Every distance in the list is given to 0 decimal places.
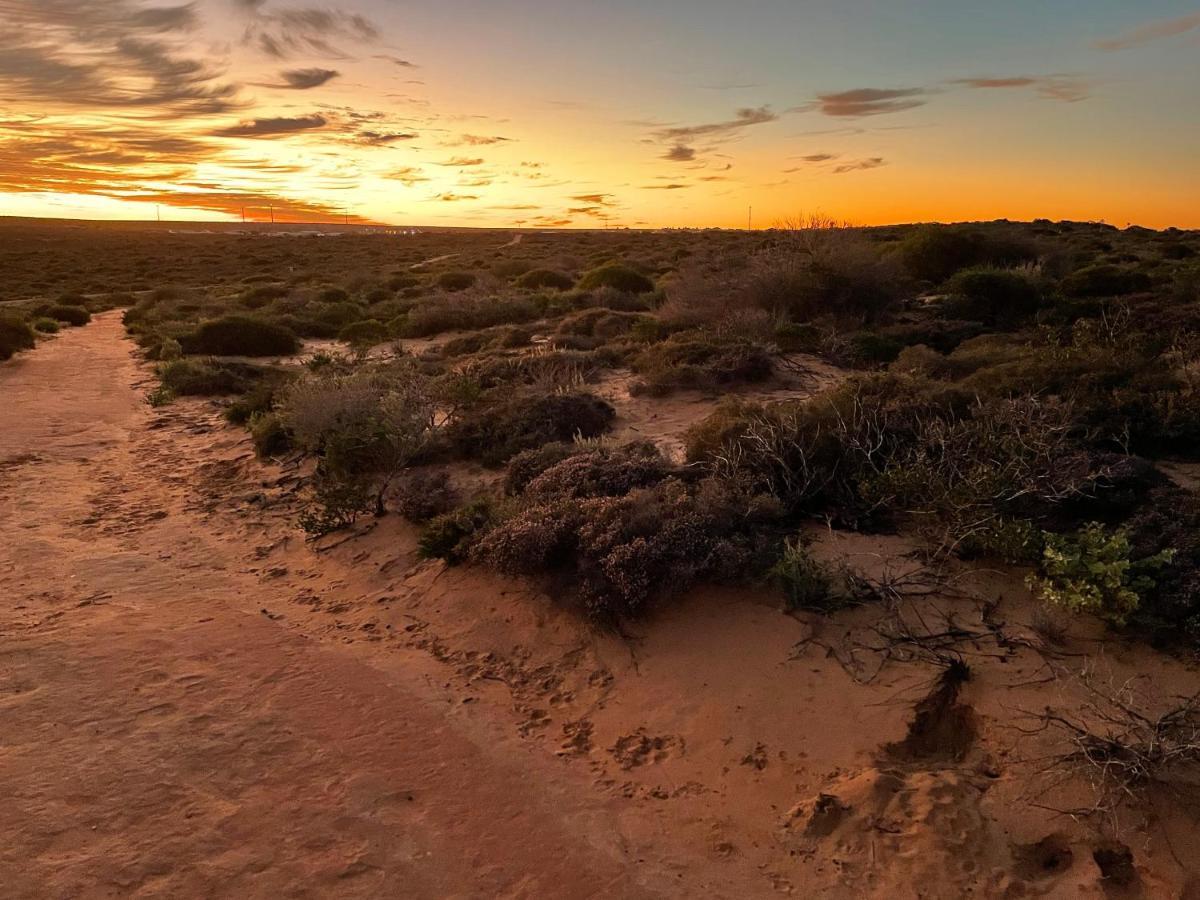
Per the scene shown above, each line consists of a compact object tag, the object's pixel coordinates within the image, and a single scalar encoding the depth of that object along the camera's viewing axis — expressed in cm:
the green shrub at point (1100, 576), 410
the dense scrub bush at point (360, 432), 791
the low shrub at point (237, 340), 1703
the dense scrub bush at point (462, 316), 1775
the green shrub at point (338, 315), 2069
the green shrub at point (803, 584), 482
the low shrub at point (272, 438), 932
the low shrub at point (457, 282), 2539
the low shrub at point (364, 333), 1758
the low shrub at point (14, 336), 1661
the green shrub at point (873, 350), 1123
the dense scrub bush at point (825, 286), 1400
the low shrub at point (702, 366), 1002
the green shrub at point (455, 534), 605
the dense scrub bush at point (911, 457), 523
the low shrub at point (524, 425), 808
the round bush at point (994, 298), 1359
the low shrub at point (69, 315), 2341
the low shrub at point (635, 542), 504
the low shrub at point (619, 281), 2108
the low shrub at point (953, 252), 1873
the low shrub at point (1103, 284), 1523
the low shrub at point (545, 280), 2530
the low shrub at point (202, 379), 1333
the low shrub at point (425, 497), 700
